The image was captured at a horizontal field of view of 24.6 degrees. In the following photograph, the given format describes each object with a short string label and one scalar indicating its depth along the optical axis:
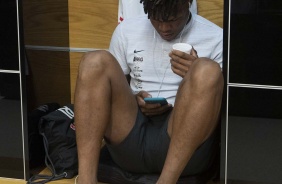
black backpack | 3.08
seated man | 2.59
